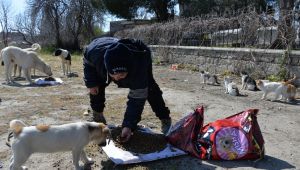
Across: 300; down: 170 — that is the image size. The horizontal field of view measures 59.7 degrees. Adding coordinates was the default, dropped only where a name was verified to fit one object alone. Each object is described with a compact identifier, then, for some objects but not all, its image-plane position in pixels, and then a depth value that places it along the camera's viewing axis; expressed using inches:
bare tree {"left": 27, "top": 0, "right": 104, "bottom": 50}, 791.3
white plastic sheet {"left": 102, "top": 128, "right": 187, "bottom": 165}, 116.3
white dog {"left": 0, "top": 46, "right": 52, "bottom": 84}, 312.3
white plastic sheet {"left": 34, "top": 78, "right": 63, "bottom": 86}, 300.6
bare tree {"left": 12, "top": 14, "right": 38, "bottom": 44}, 881.1
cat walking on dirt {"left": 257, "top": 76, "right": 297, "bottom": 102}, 213.3
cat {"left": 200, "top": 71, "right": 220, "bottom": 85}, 280.5
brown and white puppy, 103.1
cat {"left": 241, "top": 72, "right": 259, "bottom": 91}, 250.2
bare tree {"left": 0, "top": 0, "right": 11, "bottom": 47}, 924.0
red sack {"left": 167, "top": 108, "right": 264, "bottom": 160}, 118.2
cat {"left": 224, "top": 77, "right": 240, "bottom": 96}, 234.3
